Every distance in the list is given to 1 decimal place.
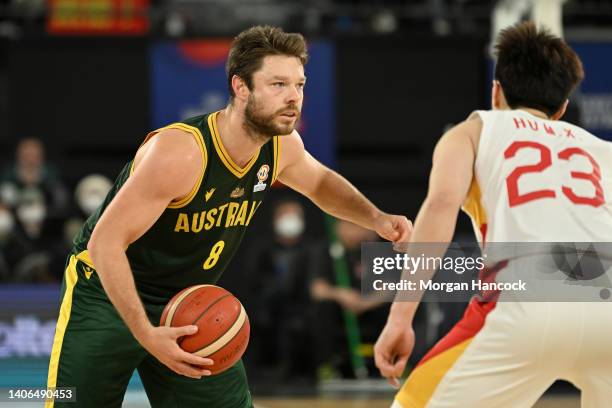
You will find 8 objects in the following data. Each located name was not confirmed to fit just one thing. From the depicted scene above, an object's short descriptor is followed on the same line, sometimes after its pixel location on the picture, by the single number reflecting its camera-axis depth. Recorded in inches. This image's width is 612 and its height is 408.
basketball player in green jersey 309.1
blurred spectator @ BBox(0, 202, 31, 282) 791.1
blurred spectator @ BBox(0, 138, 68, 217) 815.1
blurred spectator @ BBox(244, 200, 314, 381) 780.6
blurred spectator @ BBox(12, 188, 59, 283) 778.2
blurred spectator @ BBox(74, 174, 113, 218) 829.8
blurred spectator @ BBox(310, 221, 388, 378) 771.4
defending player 260.4
